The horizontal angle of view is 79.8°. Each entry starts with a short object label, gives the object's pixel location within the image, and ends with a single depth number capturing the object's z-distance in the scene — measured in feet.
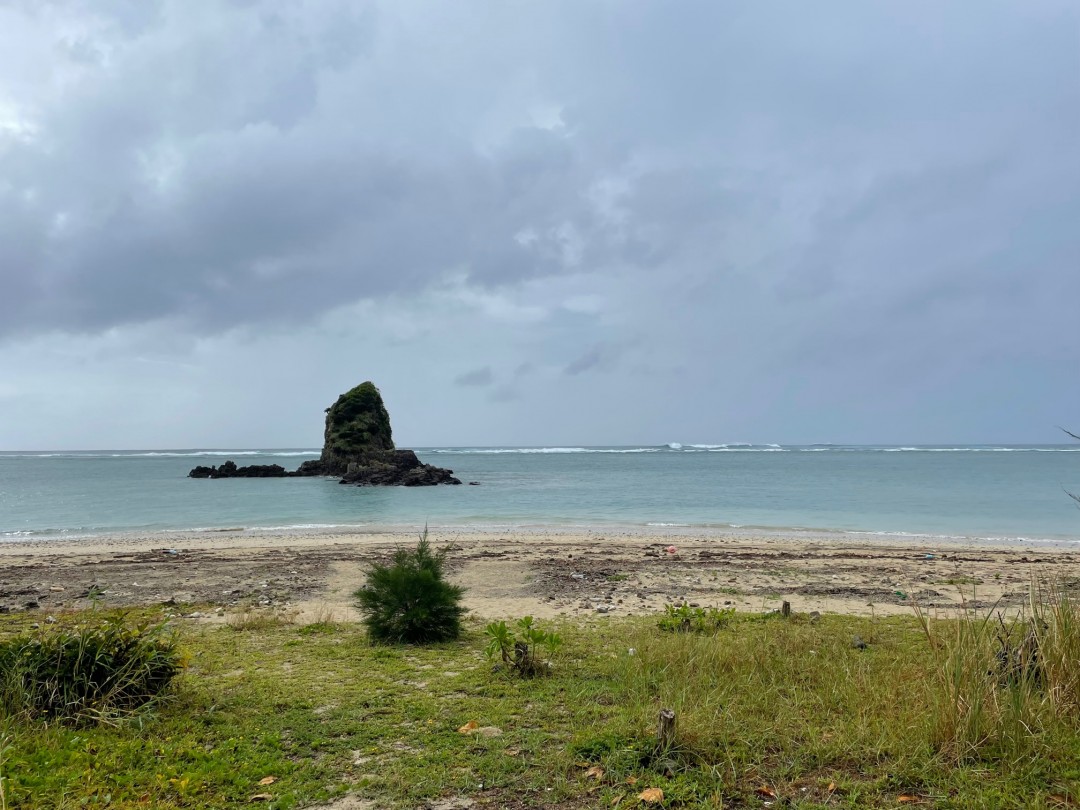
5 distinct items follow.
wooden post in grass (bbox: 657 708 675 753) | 16.06
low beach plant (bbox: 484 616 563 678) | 22.79
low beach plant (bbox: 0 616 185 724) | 18.04
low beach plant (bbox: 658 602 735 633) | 29.12
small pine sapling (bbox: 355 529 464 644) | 29.27
